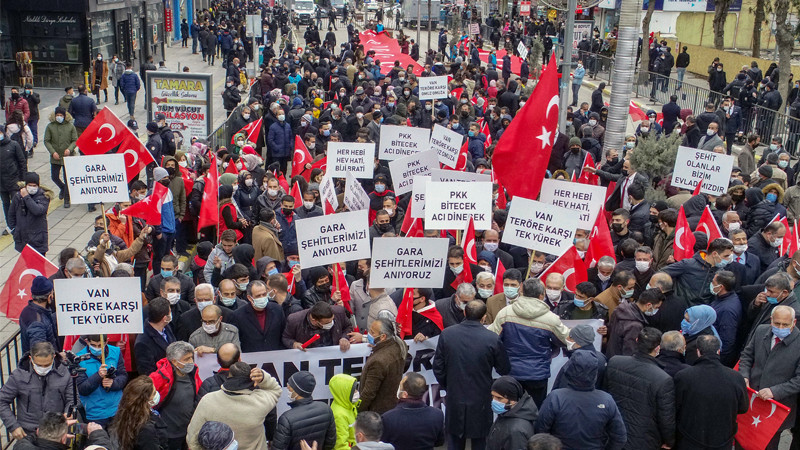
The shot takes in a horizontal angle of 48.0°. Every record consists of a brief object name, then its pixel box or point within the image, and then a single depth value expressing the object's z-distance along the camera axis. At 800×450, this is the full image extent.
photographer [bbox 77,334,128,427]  7.09
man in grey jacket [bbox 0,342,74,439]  6.84
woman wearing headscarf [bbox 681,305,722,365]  7.41
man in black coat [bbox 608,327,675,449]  6.70
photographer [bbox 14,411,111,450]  5.72
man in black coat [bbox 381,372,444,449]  6.20
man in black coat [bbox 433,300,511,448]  7.05
